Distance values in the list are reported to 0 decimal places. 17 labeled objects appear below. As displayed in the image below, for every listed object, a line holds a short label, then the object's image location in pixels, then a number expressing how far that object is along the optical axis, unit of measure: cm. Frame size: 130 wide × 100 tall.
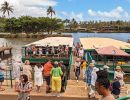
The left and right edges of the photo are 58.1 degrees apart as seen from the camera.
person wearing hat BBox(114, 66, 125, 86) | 564
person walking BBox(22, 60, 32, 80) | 595
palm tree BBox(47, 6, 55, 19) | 6054
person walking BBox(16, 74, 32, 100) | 421
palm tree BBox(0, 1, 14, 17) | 5338
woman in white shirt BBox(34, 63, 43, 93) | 605
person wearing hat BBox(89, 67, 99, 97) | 562
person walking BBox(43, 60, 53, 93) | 604
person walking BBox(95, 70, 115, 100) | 181
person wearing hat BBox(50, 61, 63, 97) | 565
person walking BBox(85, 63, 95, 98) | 572
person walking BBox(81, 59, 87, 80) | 768
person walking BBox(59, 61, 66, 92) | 606
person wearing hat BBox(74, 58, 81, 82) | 789
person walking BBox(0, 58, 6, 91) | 597
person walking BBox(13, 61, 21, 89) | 636
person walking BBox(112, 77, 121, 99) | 477
